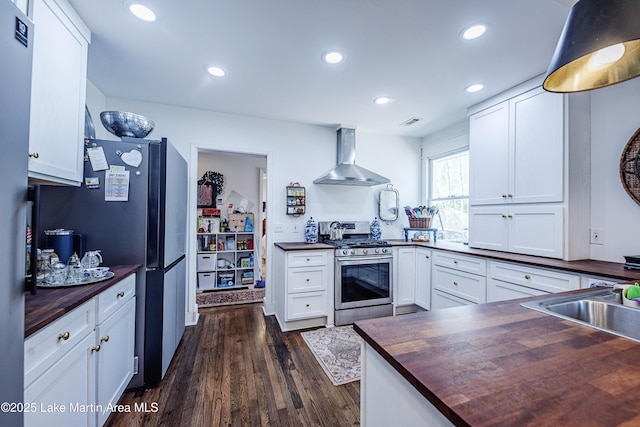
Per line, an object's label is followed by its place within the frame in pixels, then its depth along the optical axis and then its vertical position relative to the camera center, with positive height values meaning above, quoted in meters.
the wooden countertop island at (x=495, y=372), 0.50 -0.37
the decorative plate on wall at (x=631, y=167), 1.89 +0.41
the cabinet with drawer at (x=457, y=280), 2.49 -0.65
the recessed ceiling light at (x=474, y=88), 2.46 +1.28
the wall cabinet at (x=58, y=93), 1.28 +0.67
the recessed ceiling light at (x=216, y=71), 2.19 +1.25
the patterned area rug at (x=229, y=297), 3.76 -1.26
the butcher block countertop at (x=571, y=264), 1.63 -0.33
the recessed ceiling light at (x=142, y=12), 1.54 +1.25
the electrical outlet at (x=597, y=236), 2.12 -0.13
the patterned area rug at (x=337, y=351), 2.06 -1.26
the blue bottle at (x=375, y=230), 3.64 -0.17
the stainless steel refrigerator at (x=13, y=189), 0.73 +0.07
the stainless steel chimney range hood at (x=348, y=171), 3.27 +0.62
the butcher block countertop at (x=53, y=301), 0.93 -0.38
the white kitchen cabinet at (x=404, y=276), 3.25 -0.73
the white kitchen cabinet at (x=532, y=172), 2.13 +0.44
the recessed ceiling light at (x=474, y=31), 1.68 +1.26
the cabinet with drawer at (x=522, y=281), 1.87 -0.49
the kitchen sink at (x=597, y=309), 1.07 -0.39
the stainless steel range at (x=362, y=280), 2.98 -0.74
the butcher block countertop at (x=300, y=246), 2.86 -0.34
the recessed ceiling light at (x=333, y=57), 1.96 +1.26
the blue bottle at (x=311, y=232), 3.34 -0.19
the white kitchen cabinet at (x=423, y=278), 3.14 -0.74
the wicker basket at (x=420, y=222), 3.57 -0.05
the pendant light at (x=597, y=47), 0.73 +0.59
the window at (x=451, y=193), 3.46 +0.37
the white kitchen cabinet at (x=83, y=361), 0.94 -0.69
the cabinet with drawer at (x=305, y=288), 2.84 -0.81
